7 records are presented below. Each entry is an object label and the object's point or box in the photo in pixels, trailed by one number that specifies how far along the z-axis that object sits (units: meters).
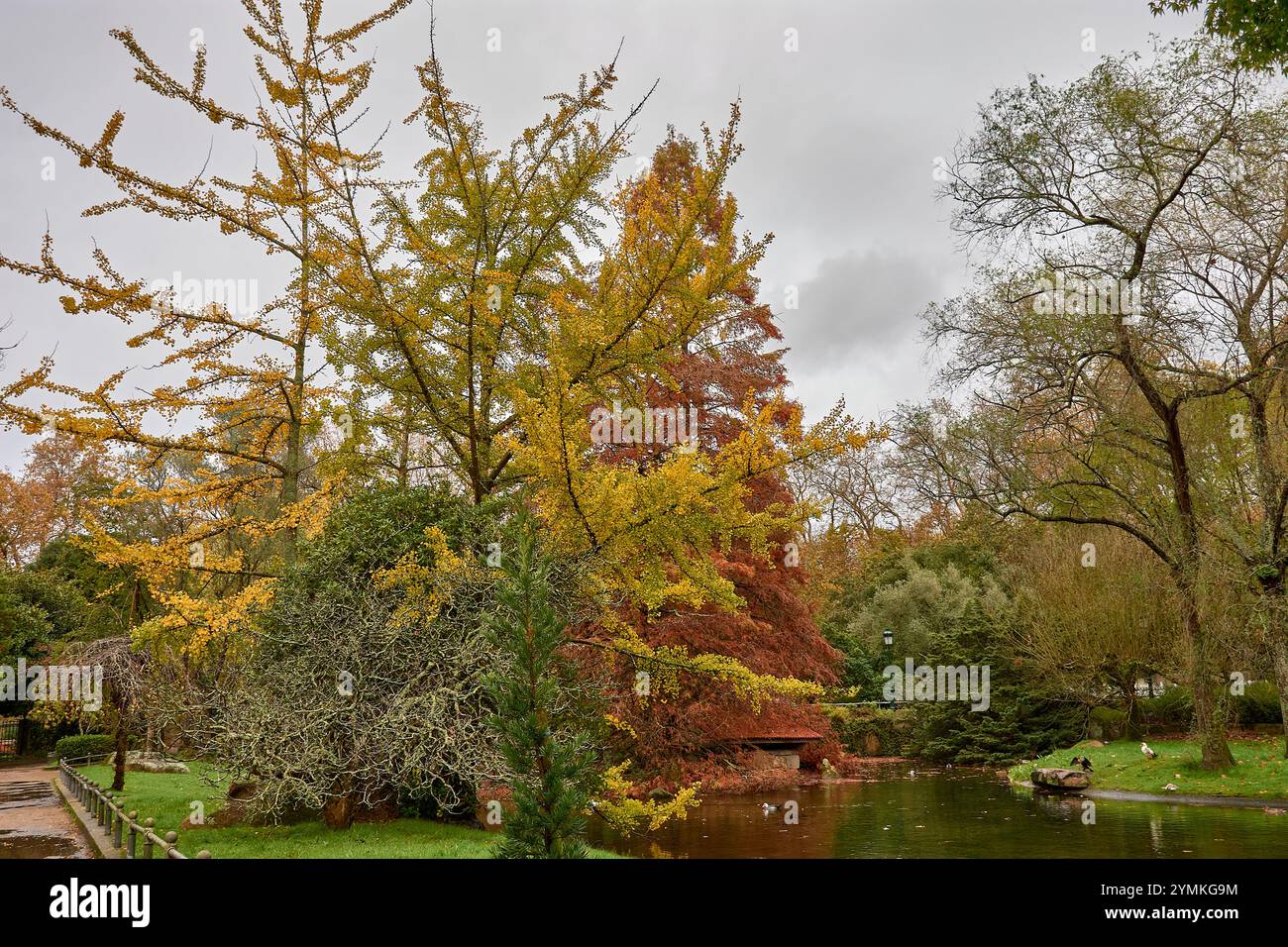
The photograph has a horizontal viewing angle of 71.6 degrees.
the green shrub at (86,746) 23.95
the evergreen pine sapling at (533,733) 5.31
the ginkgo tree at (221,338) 9.38
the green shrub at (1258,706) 24.19
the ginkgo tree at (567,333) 7.57
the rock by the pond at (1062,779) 19.14
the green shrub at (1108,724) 25.11
